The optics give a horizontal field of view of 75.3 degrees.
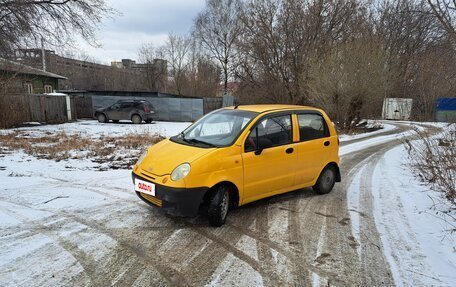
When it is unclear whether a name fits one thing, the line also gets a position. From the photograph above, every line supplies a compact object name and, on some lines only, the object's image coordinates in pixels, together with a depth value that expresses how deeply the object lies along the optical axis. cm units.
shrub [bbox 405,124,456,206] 534
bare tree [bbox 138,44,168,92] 5169
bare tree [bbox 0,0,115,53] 1470
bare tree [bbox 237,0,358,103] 2403
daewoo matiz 396
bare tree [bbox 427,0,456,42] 649
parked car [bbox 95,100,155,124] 2139
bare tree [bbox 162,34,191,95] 4978
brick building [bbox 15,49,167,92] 5184
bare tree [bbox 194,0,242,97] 4291
